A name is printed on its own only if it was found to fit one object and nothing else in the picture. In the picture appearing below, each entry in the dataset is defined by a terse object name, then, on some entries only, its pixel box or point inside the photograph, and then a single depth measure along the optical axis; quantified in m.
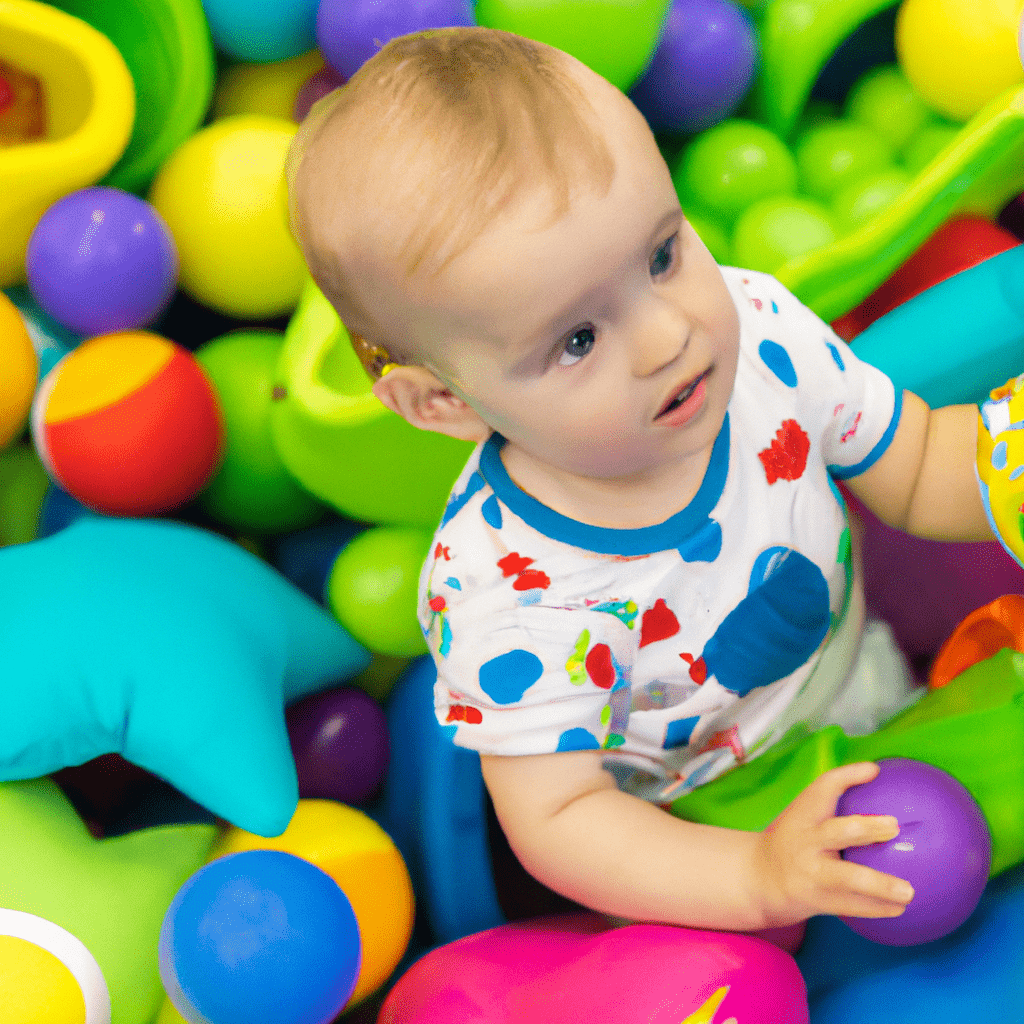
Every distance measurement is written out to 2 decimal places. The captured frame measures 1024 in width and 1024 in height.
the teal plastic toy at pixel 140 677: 0.72
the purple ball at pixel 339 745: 0.89
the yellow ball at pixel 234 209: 0.94
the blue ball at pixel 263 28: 0.97
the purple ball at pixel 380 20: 0.90
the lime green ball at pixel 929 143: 1.03
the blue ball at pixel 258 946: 0.62
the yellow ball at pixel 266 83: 1.07
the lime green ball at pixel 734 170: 1.02
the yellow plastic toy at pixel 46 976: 0.62
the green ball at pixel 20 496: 0.98
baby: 0.49
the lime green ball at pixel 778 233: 0.92
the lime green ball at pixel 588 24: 0.90
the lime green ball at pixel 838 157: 1.04
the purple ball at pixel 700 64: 1.02
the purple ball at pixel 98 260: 0.87
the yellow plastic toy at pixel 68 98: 0.88
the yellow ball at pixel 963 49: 0.94
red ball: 0.86
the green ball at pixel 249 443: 0.97
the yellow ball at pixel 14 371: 0.87
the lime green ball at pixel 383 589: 0.91
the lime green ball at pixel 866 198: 0.96
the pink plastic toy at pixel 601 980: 0.58
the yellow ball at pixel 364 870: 0.74
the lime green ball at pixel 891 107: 1.05
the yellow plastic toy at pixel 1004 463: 0.56
